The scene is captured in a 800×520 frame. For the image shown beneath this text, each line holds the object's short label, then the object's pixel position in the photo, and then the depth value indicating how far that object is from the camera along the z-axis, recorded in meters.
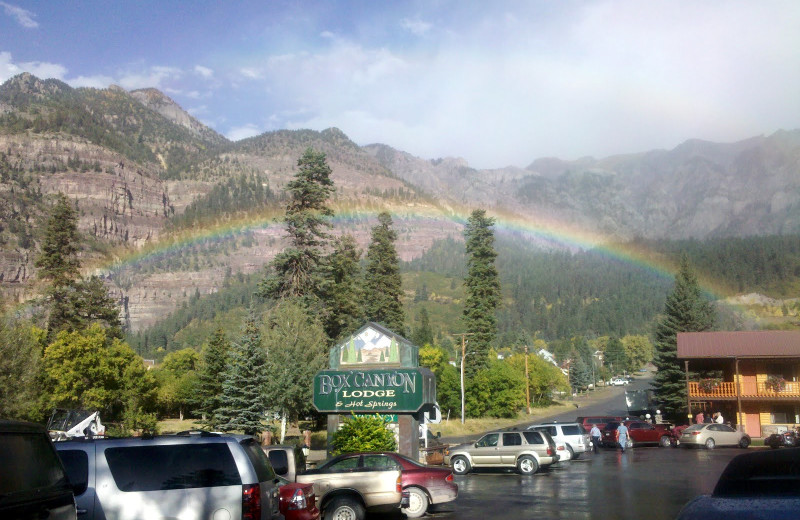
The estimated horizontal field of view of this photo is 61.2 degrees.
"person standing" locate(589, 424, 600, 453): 37.84
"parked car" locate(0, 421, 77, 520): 5.54
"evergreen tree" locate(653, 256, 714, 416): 61.44
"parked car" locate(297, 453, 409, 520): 14.99
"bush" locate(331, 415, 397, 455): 23.19
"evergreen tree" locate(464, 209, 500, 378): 75.19
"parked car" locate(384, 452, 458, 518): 16.39
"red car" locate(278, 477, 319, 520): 11.66
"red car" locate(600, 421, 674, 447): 40.75
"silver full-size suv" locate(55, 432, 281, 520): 8.57
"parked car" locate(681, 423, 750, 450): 37.72
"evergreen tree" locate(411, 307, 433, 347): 103.51
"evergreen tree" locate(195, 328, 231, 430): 51.91
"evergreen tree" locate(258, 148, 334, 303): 56.34
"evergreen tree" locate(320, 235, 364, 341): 64.94
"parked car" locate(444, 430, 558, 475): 26.19
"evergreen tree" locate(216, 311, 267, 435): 35.81
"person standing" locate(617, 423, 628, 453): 36.59
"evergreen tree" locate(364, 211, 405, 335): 72.50
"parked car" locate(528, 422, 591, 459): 33.22
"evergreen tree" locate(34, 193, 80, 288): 62.00
